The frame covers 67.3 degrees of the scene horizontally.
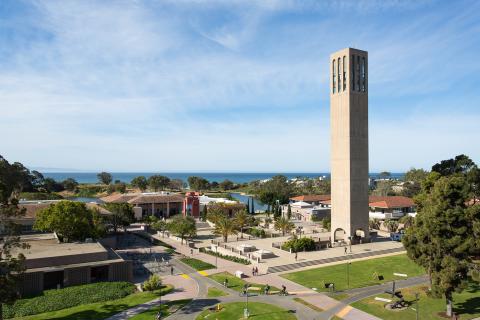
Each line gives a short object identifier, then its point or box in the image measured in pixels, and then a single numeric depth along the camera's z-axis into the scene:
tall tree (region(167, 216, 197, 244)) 70.69
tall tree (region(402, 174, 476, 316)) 31.12
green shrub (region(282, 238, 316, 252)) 61.28
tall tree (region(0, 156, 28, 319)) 26.83
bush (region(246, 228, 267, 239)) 77.12
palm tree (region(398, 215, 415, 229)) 58.50
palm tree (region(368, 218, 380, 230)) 85.18
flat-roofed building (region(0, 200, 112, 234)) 65.81
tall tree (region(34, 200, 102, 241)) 52.97
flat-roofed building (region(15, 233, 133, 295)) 40.84
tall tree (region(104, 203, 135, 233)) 76.62
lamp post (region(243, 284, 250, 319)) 33.59
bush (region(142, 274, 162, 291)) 41.41
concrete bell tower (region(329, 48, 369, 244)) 66.81
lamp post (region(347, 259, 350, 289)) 43.42
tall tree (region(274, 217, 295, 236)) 76.69
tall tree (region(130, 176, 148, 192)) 176.45
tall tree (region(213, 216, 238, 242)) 69.25
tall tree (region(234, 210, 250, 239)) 74.44
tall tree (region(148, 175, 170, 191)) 179.62
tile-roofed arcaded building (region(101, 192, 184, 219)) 102.56
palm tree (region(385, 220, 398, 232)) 77.12
